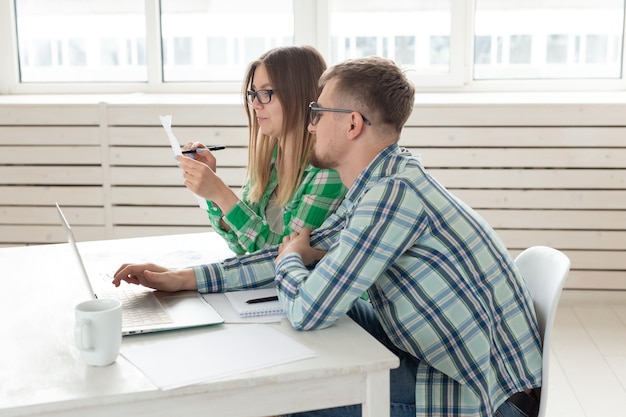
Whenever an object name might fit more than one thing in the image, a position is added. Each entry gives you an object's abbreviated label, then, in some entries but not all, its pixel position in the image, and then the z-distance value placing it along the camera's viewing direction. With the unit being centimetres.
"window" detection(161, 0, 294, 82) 435
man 163
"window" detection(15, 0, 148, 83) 443
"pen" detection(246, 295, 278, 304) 176
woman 214
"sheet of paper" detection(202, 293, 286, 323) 166
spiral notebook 170
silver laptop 161
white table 131
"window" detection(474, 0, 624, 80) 424
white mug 139
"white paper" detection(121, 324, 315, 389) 139
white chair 173
